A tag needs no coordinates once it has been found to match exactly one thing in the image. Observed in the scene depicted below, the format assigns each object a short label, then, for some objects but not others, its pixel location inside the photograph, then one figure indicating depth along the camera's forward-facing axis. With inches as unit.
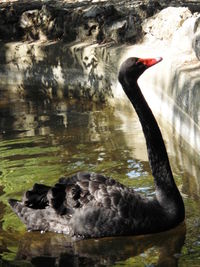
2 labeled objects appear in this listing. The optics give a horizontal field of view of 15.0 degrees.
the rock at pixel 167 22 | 341.1
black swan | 198.1
